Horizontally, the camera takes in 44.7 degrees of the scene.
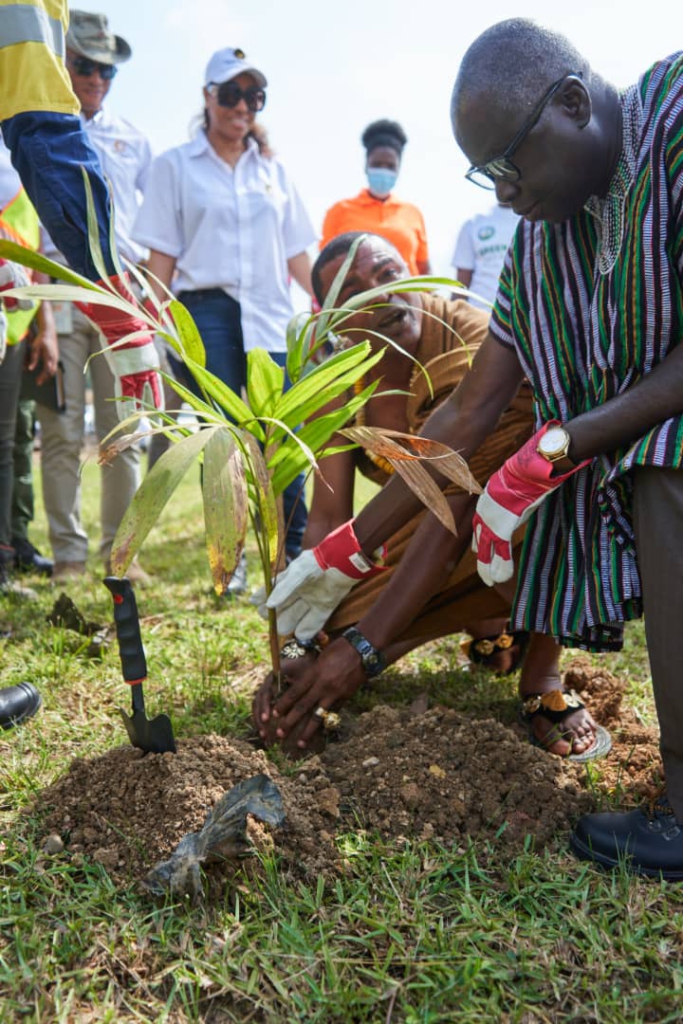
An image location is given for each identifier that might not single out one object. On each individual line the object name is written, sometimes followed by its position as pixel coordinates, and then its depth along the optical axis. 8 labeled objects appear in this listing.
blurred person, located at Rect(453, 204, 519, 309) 4.55
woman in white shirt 3.46
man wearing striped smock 1.47
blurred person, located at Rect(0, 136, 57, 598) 2.66
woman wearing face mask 4.51
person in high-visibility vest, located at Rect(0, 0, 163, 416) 1.99
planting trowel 1.58
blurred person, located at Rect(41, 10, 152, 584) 3.54
